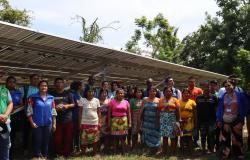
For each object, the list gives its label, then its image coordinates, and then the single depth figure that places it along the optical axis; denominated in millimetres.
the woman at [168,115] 4763
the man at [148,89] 5144
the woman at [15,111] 4388
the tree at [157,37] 19416
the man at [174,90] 5153
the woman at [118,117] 4756
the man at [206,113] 4919
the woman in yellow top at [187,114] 4877
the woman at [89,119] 4604
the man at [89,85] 4786
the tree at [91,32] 14707
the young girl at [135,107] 5168
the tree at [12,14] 13425
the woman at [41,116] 4208
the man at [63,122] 4538
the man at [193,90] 5200
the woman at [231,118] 4470
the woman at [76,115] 4742
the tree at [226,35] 14716
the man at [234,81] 4554
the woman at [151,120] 4887
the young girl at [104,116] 4849
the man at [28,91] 4519
